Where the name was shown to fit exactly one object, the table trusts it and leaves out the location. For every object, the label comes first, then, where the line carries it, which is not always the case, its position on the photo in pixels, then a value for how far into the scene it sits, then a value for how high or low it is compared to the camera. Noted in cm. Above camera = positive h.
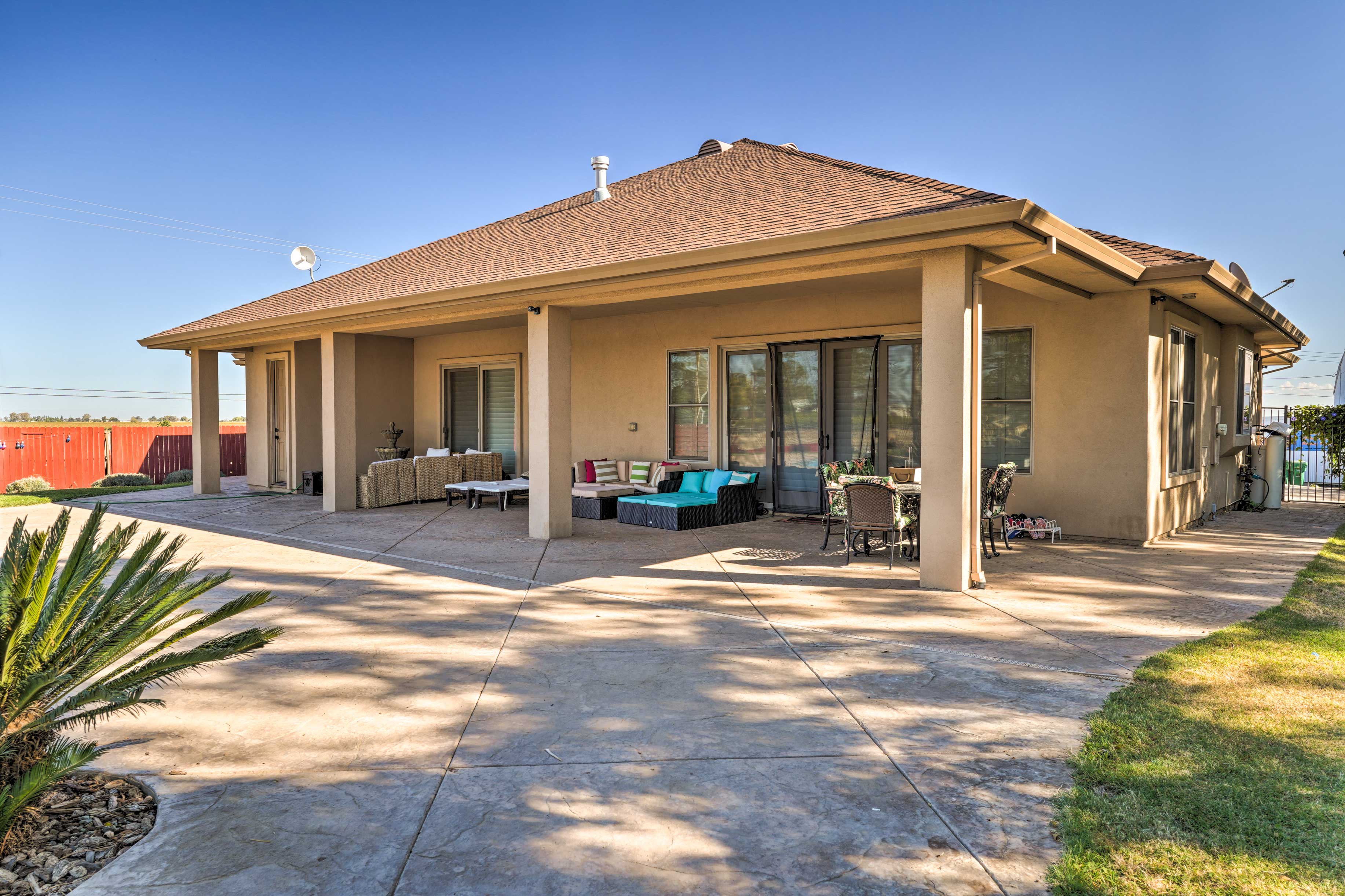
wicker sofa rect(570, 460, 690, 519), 1201 -83
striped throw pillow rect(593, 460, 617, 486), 1313 -58
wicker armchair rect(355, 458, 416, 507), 1323 -80
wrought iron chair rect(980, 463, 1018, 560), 824 -59
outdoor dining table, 822 -63
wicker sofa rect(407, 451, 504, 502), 1394 -61
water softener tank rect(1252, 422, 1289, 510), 1404 -52
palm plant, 265 -72
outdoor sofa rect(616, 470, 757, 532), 1077 -95
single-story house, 686 +137
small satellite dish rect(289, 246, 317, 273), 1694 +390
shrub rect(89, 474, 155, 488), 1952 -108
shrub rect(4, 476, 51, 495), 1842 -114
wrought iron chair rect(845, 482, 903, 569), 780 -72
